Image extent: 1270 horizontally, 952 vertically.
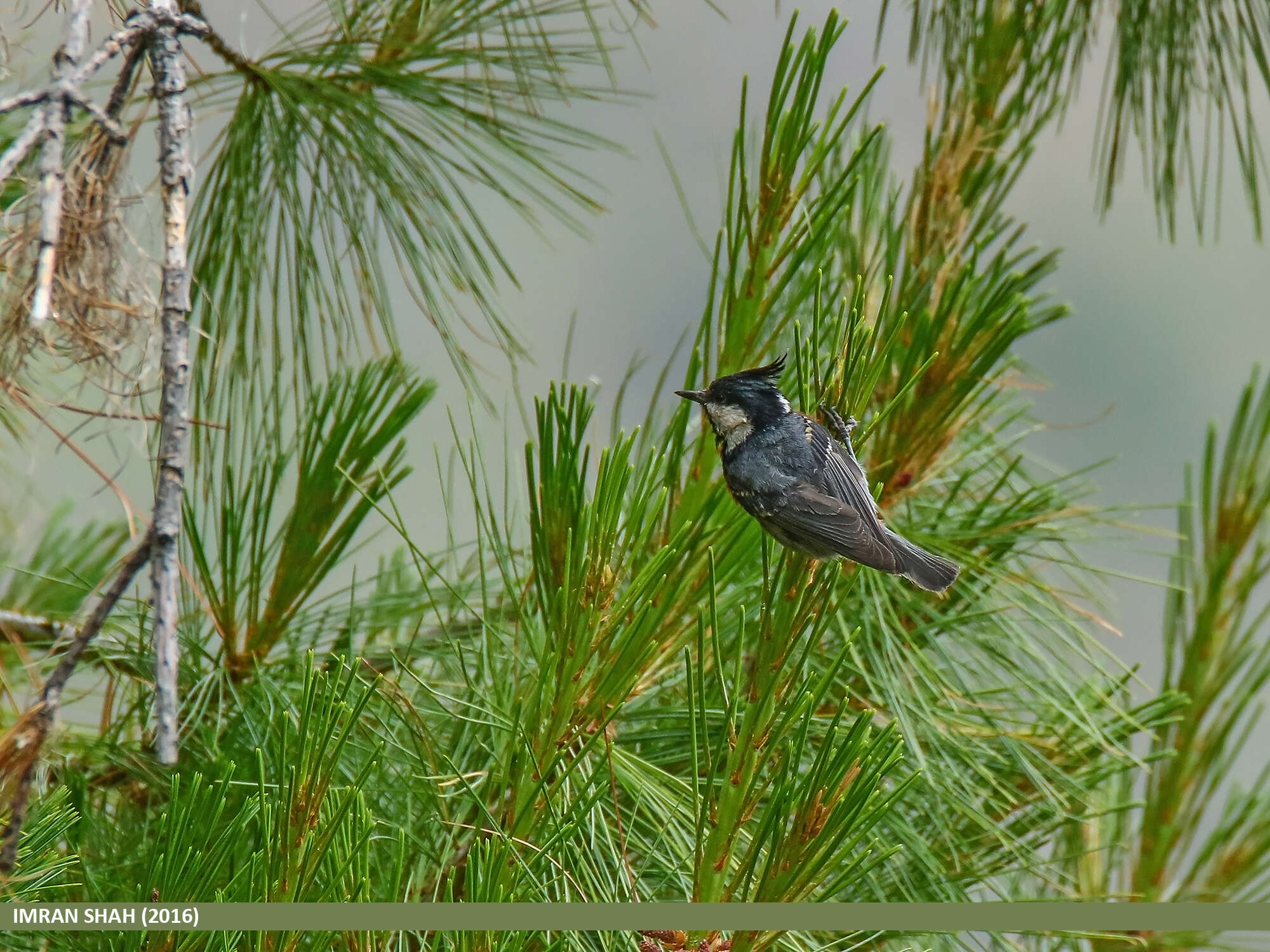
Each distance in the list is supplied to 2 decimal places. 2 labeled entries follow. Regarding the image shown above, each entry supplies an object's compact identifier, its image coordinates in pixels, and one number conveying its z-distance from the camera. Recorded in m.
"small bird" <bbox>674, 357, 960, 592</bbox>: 7.03
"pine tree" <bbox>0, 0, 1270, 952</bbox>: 7.00
